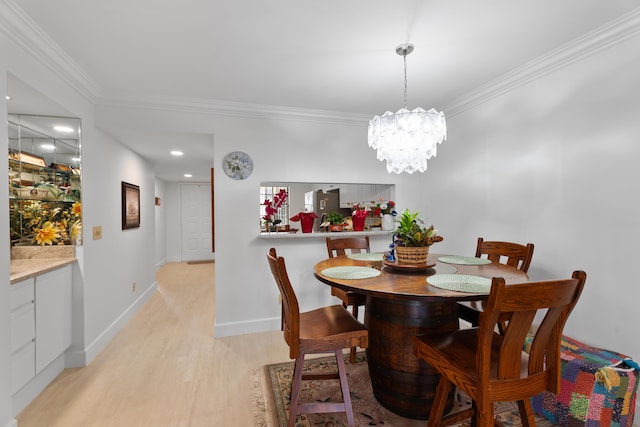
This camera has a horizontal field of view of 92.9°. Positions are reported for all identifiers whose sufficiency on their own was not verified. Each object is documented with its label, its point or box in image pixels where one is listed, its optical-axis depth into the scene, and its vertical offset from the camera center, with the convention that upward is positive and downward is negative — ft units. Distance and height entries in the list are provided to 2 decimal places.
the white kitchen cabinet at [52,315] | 6.86 -2.35
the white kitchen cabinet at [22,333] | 6.02 -2.38
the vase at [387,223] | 11.51 -0.38
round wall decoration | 10.19 +1.70
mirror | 7.62 +1.00
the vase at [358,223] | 11.32 -0.36
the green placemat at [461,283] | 4.82 -1.22
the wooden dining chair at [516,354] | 3.50 -1.89
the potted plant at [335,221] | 11.13 -0.27
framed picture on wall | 11.35 +0.44
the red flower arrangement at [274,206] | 10.36 +0.30
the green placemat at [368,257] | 7.73 -1.14
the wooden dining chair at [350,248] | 7.66 -1.12
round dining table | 5.61 -2.18
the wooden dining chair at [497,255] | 6.73 -1.10
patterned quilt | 5.06 -3.08
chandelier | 6.67 +1.72
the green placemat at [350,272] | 5.85 -1.19
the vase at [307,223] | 10.71 -0.31
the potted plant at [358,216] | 11.21 -0.10
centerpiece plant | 6.48 -0.61
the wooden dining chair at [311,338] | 5.00 -2.13
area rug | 5.81 -3.98
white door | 23.98 -0.42
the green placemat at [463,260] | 7.22 -1.19
